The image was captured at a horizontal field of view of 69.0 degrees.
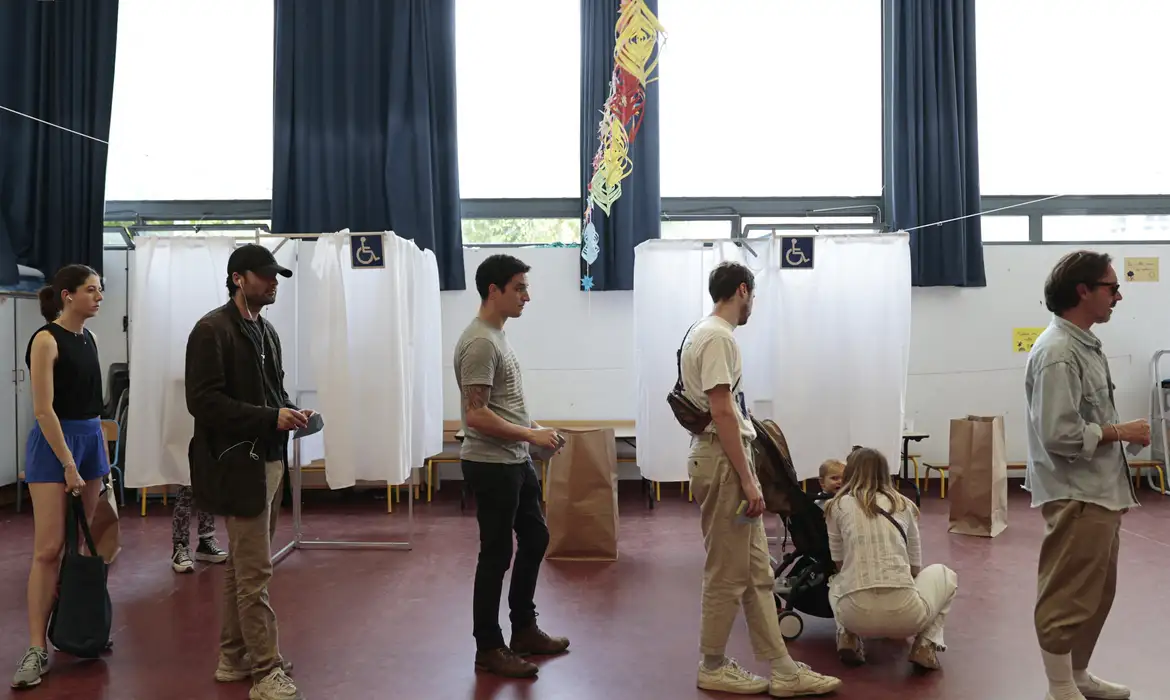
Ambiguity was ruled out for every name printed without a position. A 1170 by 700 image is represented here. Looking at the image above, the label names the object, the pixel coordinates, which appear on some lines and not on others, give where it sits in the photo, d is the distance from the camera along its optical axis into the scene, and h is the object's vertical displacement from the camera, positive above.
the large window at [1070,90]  6.54 +2.27
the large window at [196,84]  6.48 +2.30
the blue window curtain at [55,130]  6.14 +1.88
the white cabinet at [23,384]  5.82 +0.01
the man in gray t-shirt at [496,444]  2.56 -0.18
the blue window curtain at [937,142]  6.33 +1.82
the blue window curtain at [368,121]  6.21 +1.95
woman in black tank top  2.74 -0.14
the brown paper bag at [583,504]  4.28 -0.60
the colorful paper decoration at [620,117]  5.61 +1.87
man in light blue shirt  2.24 -0.21
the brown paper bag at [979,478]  4.75 -0.52
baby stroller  3.06 -0.53
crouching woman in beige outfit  2.70 -0.61
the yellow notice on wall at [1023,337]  6.41 +0.36
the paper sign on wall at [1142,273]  6.40 +0.84
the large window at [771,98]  6.50 +2.21
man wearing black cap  2.38 -0.15
